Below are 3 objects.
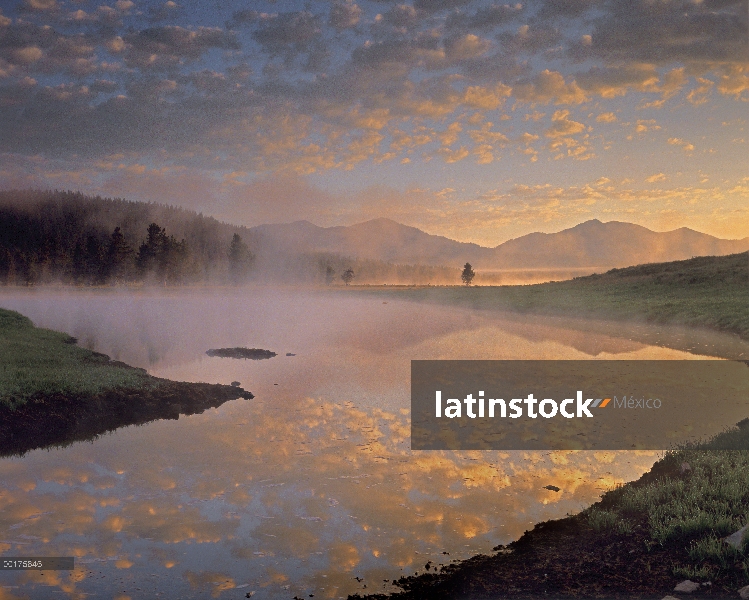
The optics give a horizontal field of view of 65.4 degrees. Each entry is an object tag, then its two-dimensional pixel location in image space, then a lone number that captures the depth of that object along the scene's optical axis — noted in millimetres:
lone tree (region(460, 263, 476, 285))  187425
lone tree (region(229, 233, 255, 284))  198500
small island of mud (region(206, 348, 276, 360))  37156
